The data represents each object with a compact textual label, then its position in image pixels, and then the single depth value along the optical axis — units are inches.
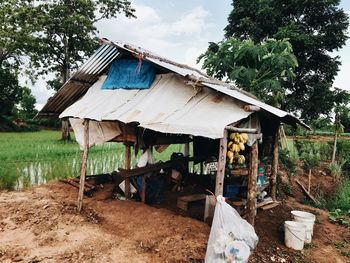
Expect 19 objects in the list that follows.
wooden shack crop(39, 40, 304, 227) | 210.4
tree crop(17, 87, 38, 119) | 1549.7
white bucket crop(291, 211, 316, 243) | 237.9
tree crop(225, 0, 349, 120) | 736.3
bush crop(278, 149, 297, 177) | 423.5
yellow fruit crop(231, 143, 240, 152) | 213.8
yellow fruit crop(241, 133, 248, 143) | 216.7
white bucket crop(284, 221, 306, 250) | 223.1
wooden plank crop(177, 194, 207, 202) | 284.6
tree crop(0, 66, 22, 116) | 1175.0
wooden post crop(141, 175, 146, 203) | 289.3
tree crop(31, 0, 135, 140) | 757.3
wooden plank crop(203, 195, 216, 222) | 238.4
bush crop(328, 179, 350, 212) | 339.3
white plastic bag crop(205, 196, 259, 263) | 168.7
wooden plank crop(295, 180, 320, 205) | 376.9
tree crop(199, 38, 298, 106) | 422.9
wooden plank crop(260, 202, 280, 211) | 299.0
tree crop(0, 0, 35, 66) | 720.3
